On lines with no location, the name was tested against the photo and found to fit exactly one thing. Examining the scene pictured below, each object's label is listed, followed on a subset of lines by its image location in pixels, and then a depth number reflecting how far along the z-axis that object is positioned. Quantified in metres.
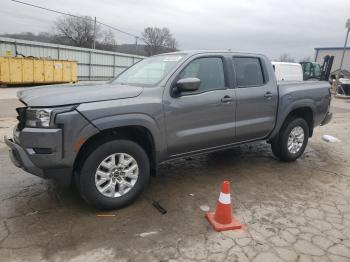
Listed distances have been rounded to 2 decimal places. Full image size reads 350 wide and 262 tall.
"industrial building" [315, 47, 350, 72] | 43.09
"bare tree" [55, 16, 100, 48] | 58.72
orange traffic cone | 3.40
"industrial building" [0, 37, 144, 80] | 22.42
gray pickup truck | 3.25
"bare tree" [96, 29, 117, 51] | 56.12
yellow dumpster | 19.52
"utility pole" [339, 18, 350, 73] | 20.51
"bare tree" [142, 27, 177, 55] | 61.77
